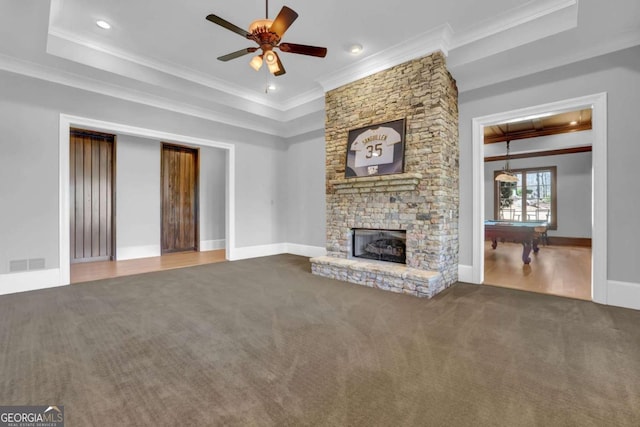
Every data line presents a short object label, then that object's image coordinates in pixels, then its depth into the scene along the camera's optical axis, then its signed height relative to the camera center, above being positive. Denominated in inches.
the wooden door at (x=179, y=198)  285.9 +15.3
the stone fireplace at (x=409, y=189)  149.8 +13.6
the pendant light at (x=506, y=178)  325.1 +38.7
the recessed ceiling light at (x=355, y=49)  154.2 +89.7
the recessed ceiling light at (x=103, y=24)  130.7 +87.6
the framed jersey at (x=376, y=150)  163.2 +37.8
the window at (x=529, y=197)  354.9 +19.9
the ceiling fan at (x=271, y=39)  97.3 +65.2
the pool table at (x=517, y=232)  227.0 -17.0
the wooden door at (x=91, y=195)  235.8 +15.1
